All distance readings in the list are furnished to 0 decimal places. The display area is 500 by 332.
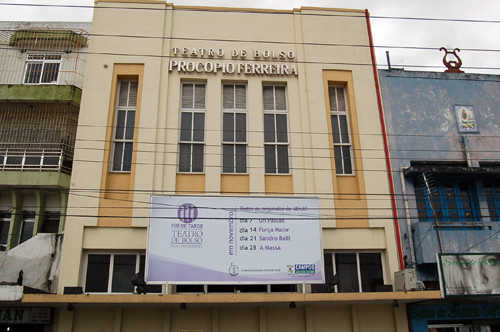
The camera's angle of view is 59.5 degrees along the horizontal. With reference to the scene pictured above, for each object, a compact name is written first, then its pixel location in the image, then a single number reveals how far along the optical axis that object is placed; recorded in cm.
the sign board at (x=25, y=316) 1292
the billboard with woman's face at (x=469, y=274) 1231
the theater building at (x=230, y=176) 1314
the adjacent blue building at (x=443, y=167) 1429
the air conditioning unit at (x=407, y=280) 1298
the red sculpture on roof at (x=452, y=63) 1742
